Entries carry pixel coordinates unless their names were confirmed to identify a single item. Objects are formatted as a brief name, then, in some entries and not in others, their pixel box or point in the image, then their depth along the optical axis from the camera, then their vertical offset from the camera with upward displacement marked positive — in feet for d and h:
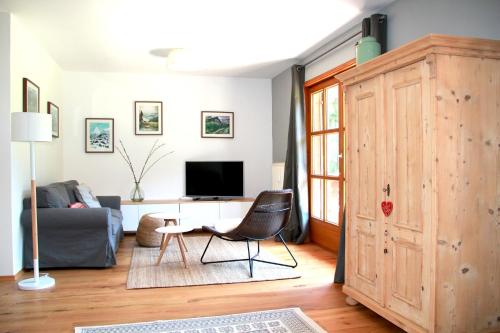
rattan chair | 12.78 -1.82
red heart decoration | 8.59 -0.97
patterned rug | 8.72 -3.54
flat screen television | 20.89 -0.88
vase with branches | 20.68 +0.11
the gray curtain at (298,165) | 17.51 -0.16
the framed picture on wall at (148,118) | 20.84 +2.24
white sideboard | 19.31 -2.27
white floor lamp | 11.38 +0.74
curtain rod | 13.85 +4.15
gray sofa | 13.08 -2.30
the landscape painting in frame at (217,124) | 21.58 +1.97
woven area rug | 12.21 -3.50
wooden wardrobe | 7.40 -0.44
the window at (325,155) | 15.67 +0.26
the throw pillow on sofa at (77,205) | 14.33 -1.49
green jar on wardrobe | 11.21 +3.04
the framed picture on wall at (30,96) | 13.46 +2.28
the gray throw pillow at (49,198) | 13.46 -1.14
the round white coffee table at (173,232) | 13.60 -2.28
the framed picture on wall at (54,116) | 16.99 +2.03
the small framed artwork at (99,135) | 20.30 +1.35
